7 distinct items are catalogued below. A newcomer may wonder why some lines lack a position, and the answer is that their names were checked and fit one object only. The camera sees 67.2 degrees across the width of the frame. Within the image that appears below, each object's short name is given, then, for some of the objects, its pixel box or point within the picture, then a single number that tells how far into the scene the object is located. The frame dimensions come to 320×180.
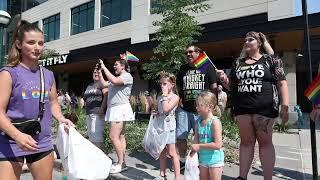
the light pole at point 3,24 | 6.19
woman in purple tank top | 1.80
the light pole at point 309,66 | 2.89
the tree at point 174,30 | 6.61
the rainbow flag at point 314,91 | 2.55
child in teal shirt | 2.63
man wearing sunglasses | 3.44
